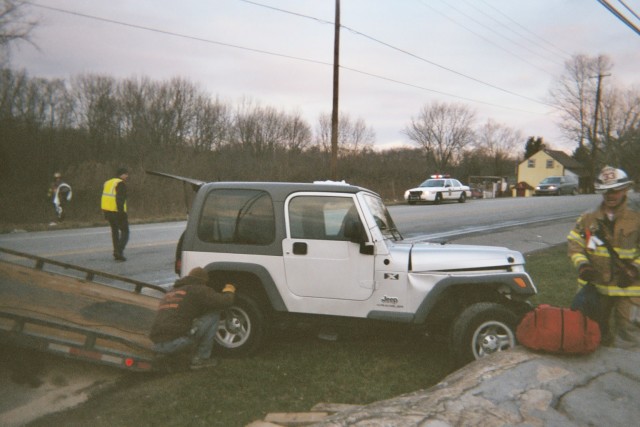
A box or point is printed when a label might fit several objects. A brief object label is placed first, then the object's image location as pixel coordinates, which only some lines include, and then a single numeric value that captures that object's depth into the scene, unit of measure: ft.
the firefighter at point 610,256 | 14.96
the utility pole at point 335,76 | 69.72
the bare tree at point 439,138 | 271.90
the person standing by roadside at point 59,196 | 66.33
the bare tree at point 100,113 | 138.00
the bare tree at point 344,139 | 190.60
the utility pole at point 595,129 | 172.14
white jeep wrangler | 16.53
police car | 109.81
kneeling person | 16.31
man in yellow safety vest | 36.50
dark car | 157.57
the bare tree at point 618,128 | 88.88
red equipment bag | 14.19
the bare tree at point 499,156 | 327.67
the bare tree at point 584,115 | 186.60
